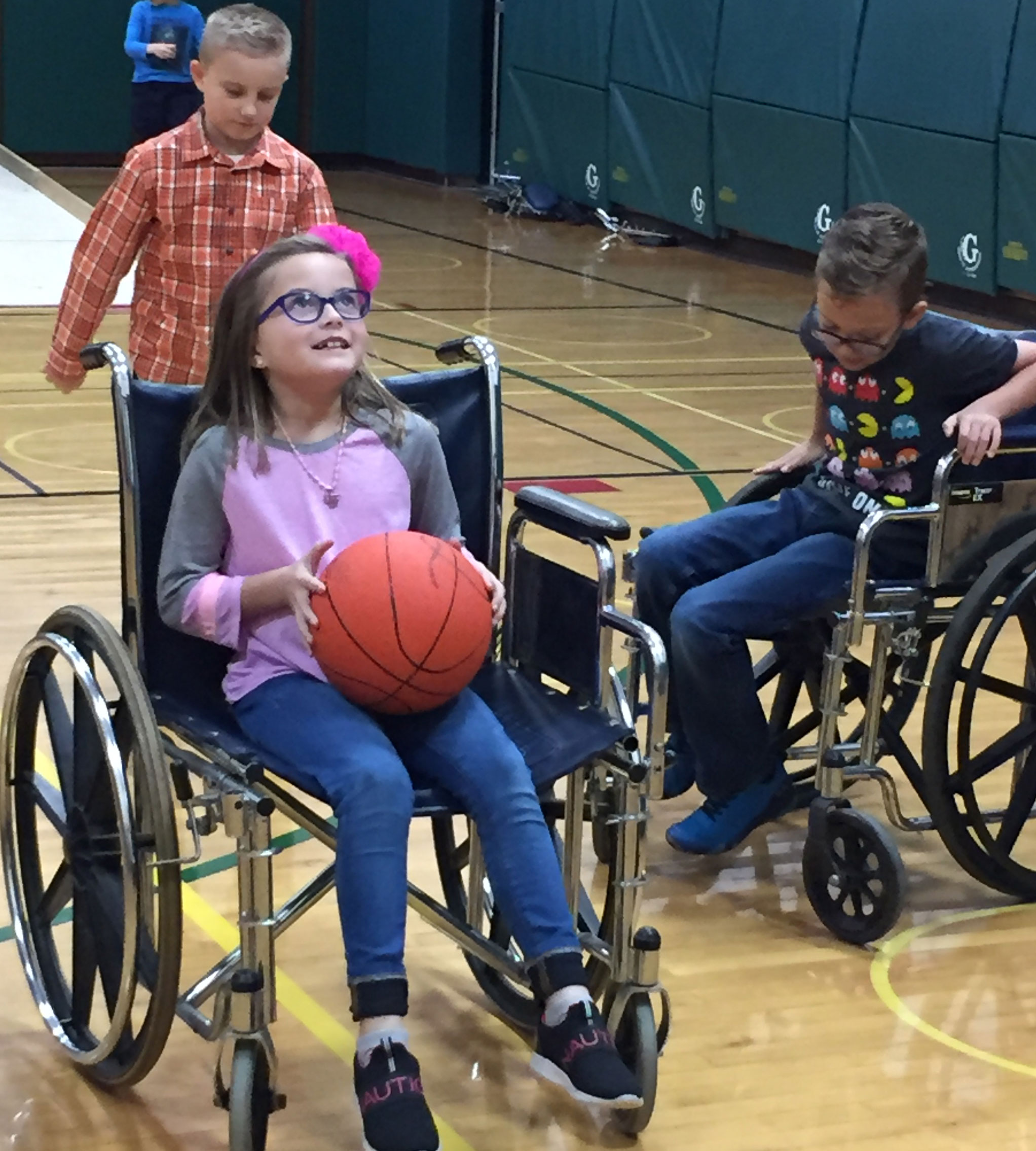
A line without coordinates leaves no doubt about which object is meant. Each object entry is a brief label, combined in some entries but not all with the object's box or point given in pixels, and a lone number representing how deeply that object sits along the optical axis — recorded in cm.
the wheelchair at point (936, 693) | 270
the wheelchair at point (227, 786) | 211
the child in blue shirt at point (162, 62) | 935
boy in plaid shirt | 333
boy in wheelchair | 279
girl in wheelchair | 211
